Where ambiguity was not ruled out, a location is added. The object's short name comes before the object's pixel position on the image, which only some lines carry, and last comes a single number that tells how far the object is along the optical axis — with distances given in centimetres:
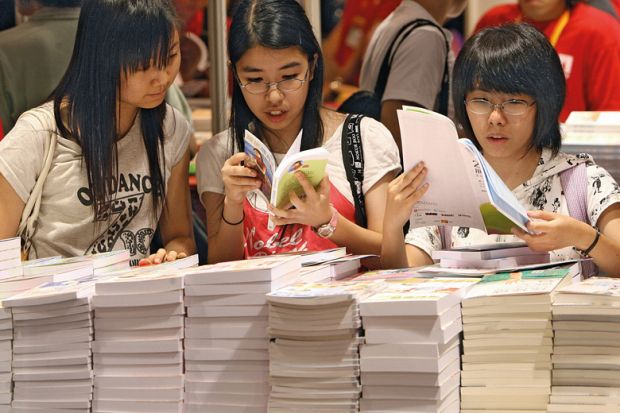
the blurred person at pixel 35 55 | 598
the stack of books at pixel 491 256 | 393
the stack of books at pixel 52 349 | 377
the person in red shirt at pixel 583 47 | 725
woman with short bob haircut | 423
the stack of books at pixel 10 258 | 419
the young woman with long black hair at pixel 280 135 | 471
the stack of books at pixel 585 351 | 327
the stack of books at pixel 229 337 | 358
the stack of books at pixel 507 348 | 333
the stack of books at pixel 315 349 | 337
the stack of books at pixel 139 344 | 368
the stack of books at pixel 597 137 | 506
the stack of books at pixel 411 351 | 324
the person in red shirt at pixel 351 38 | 845
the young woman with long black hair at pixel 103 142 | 464
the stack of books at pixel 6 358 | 387
